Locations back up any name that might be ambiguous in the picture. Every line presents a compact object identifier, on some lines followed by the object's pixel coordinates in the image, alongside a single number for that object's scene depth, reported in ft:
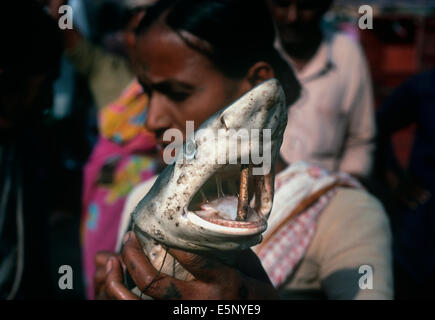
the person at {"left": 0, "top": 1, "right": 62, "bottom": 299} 4.88
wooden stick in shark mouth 2.49
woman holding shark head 3.92
